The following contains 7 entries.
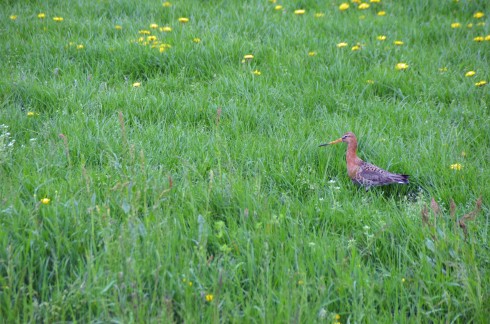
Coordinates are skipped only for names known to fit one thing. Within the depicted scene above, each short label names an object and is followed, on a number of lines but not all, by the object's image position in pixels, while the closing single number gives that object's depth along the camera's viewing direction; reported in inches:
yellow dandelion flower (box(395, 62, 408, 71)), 502.3
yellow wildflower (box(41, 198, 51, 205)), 284.9
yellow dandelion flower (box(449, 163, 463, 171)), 351.9
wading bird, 341.7
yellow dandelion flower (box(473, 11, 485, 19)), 629.9
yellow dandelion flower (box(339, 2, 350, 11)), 647.8
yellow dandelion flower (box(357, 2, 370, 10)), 644.7
